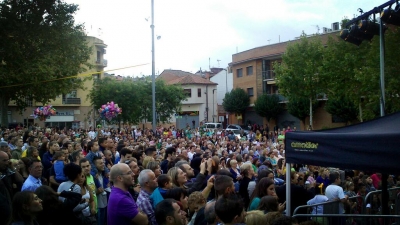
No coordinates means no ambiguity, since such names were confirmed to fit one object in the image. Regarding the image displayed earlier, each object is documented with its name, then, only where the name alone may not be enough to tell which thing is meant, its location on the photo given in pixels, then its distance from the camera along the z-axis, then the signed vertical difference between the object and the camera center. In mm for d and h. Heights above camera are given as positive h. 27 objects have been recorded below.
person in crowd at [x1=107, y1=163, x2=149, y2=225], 4641 -937
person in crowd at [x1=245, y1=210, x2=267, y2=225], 4062 -975
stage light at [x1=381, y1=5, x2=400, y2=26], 9875 +2505
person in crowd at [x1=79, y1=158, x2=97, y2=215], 5898 -915
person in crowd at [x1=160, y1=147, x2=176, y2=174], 9226 -840
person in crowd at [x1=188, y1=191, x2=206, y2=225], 5020 -996
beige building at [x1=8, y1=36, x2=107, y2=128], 51625 +1673
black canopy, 4270 -308
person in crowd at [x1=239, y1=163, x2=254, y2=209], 7082 -1036
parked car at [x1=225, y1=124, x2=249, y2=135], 42391 -638
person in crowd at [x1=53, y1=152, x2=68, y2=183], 7022 -755
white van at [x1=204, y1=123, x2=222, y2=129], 42656 -406
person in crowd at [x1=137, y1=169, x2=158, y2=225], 5288 -903
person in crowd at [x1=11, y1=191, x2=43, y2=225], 4336 -890
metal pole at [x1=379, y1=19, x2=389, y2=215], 9558 +1510
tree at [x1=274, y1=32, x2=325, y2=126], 32656 +3985
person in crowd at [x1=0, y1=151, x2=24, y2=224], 5370 -805
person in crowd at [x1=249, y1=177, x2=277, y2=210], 5816 -989
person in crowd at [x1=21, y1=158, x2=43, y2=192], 6020 -774
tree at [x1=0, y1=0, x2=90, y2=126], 23797 +4524
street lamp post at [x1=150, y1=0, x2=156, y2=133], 23892 +3958
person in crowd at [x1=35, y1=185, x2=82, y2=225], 4781 -1014
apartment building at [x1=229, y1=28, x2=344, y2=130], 42725 +4744
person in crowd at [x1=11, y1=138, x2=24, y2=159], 9281 -629
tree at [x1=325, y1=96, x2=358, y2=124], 35656 +953
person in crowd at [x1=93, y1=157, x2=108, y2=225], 6738 -1139
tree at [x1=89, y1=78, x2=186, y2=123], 44406 +2726
